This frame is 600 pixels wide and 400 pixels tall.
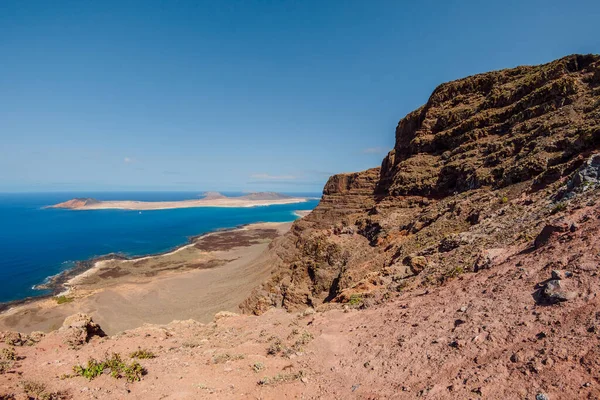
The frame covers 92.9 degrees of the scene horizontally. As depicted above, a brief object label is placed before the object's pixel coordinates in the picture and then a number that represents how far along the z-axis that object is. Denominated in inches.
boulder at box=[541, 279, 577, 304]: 273.0
